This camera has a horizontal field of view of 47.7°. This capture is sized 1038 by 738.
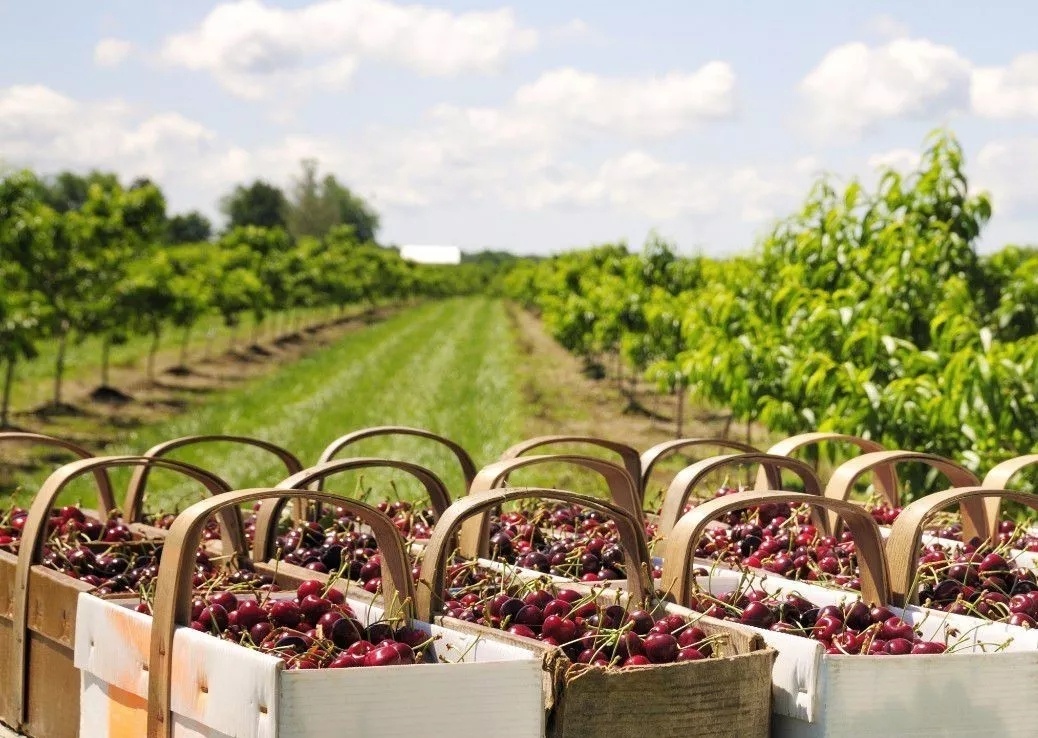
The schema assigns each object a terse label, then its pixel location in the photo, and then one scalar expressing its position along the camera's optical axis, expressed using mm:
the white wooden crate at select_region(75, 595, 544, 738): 2141
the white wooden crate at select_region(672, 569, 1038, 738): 2412
